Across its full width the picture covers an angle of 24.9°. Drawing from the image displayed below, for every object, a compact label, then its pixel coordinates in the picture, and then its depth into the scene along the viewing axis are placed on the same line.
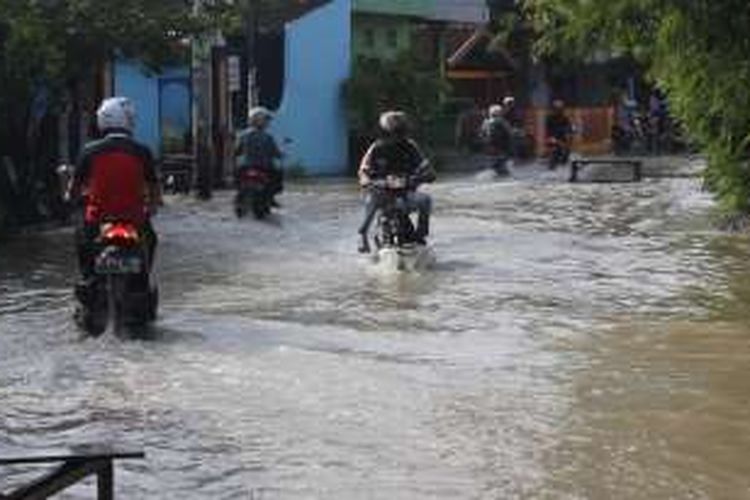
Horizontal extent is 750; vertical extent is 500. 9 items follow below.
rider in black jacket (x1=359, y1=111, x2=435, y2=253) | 16.38
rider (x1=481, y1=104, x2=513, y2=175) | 32.78
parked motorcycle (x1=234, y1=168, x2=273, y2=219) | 21.78
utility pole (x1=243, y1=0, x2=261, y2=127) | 29.59
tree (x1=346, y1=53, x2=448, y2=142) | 36.19
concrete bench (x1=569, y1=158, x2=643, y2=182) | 31.08
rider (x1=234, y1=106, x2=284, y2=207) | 21.89
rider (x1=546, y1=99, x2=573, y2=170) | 35.78
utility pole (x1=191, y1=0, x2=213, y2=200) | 25.39
